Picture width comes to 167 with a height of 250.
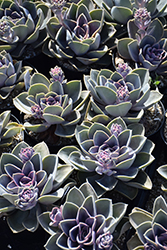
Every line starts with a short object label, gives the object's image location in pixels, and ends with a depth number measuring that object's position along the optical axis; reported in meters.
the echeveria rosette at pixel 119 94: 0.89
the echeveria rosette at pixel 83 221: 0.80
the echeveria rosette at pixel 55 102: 0.91
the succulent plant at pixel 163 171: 0.87
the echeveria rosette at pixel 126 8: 1.00
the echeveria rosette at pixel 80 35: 0.99
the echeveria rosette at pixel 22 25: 1.00
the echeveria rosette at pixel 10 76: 0.96
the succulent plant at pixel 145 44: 0.96
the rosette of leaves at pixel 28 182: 0.84
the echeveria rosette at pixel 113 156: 0.85
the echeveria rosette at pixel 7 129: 0.91
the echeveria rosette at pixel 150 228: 0.80
